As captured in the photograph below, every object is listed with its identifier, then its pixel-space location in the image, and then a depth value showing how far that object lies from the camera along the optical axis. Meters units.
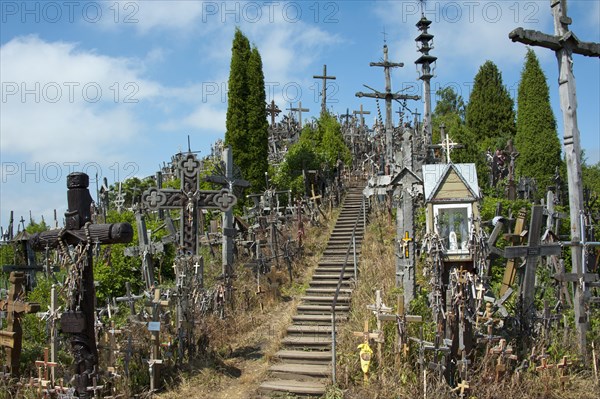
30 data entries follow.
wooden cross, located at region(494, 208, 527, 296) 11.18
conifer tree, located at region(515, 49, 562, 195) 24.02
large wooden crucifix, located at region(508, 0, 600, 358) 9.34
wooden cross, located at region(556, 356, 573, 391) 7.86
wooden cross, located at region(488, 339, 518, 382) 7.71
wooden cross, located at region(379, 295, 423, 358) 8.13
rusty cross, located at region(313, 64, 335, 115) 33.59
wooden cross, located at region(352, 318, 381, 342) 8.19
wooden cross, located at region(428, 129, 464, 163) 12.34
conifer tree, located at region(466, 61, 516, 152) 31.66
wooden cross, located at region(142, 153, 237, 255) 10.10
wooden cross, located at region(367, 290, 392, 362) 8.23
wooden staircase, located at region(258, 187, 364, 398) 8.69
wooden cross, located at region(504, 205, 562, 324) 9.21
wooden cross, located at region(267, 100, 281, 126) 29.94
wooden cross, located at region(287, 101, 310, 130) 34.47
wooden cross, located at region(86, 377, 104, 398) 7.24
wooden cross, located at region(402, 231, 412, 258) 10.76
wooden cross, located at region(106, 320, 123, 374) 8.05
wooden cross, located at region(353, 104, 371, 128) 33.88
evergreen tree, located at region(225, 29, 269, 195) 22.39
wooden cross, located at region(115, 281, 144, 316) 10.14
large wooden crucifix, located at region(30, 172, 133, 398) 7.27
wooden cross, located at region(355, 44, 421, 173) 21.61
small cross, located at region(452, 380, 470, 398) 7.40
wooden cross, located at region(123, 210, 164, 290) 12.30
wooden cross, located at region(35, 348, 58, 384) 7.90
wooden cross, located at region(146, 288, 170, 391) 8.25
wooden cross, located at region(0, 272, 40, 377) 8.27
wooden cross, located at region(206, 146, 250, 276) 13.71
